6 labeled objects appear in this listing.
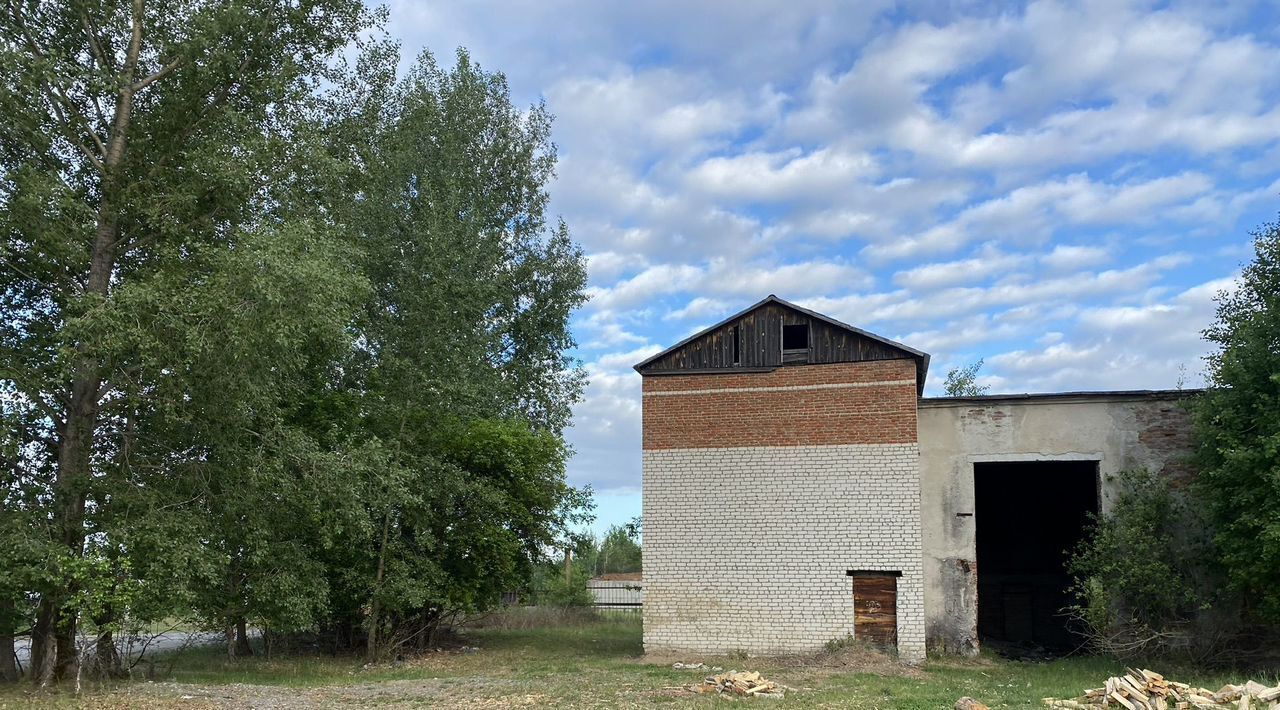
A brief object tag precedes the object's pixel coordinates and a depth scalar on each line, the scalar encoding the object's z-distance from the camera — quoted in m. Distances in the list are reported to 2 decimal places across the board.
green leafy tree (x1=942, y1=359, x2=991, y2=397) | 47.03
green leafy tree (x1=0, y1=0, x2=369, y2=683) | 13.08
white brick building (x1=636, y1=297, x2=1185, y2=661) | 17.25
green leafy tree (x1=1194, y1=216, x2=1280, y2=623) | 13.77
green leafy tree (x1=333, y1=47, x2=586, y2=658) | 18.50
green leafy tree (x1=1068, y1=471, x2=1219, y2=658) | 15.59
